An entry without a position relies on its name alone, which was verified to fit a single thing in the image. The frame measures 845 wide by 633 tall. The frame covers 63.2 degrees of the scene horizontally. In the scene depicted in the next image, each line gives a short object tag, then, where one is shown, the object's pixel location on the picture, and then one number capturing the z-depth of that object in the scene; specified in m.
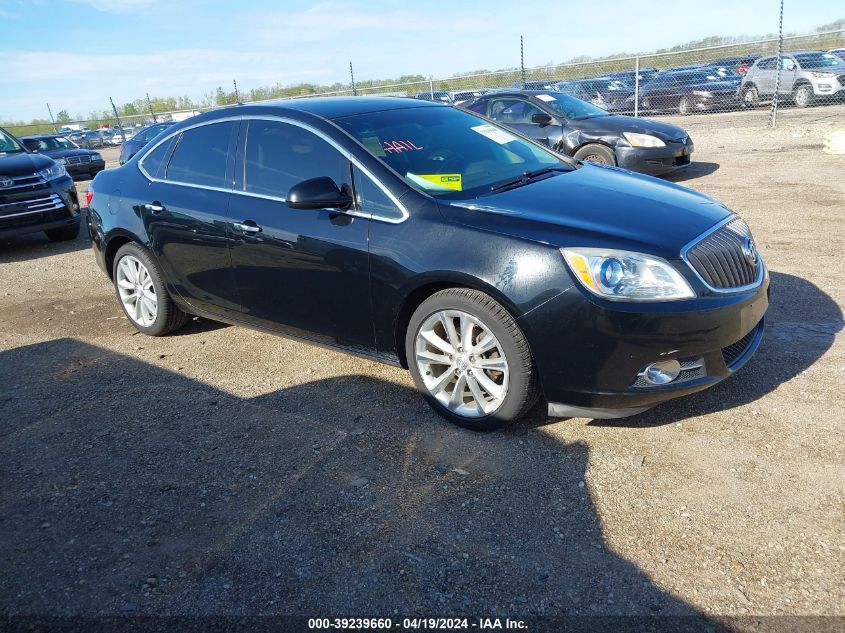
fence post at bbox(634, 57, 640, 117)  15.83
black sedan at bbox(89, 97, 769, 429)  3.15
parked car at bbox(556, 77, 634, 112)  19.14
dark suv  8.67
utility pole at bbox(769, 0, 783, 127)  14.31
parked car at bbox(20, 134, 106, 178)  19.17
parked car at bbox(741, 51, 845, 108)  17.23
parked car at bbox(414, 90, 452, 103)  21.08
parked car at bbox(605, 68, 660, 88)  18.67
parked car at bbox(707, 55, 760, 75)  20.59
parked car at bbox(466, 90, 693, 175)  10.09
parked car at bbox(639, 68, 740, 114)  19.34
